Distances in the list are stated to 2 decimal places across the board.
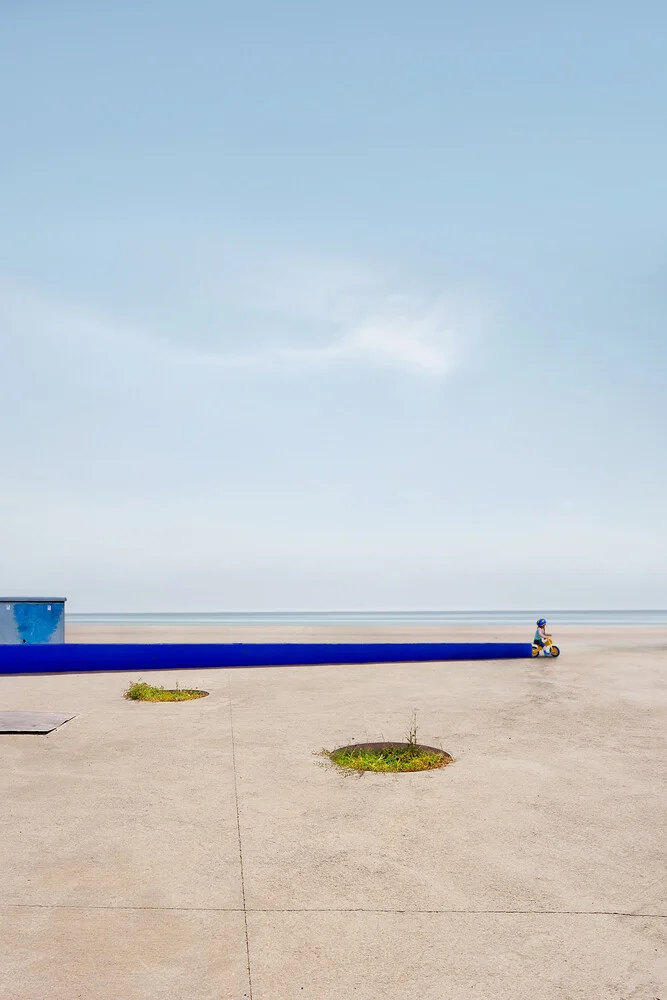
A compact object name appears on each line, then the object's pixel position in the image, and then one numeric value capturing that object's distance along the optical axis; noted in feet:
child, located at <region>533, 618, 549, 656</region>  65.21
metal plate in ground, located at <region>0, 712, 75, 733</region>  32.22
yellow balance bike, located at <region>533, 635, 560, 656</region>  65.67
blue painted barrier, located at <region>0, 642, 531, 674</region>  55.98
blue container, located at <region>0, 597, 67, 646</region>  62.08
